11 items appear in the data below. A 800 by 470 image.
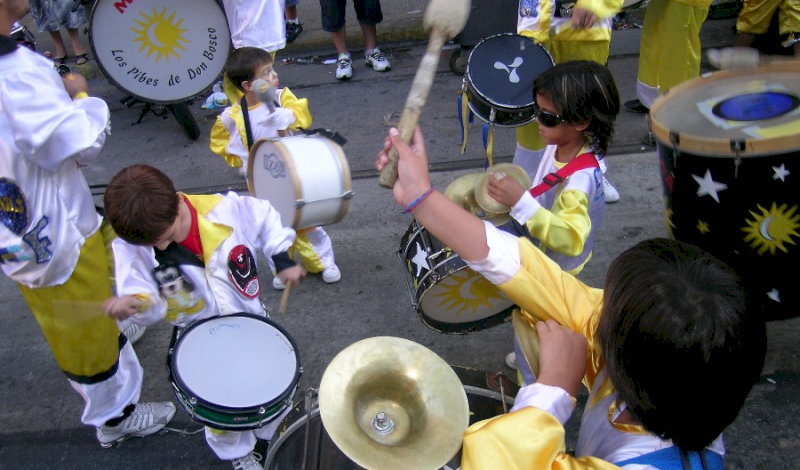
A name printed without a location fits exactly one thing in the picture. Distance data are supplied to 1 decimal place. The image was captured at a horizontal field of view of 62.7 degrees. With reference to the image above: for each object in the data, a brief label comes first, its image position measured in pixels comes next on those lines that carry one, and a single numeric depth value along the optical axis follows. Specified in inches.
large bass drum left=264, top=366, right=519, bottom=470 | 73.8
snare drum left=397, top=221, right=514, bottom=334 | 89.5
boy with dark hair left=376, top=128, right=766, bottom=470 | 43.8
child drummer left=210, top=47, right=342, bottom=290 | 147.8
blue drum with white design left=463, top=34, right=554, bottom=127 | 133.8
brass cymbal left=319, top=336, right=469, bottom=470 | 62.0
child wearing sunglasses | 88.7
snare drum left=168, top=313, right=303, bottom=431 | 81.0
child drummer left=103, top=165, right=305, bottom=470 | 86.0
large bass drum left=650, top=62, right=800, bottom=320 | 84.5
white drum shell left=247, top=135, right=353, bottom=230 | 119.4
